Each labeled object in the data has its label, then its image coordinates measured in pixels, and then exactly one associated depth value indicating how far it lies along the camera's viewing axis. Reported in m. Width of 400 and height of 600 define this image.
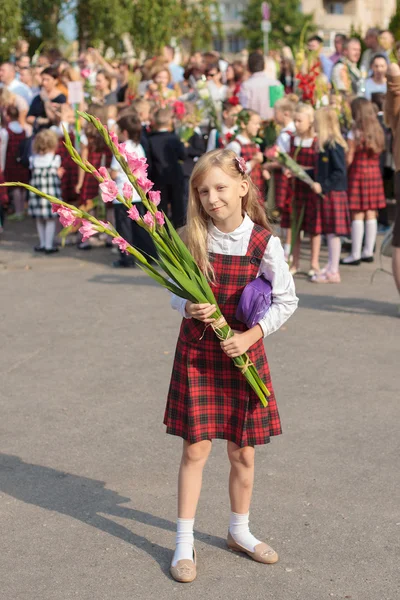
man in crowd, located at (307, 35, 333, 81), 15.67
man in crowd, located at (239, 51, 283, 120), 13.33
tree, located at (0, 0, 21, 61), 22.02
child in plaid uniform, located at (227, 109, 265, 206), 10.57
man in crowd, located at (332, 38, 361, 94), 12.41
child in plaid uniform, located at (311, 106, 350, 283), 9.48
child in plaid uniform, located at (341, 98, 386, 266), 10.27
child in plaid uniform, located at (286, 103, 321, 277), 9.82
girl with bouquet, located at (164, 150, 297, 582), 3.91
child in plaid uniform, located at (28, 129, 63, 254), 11.70
